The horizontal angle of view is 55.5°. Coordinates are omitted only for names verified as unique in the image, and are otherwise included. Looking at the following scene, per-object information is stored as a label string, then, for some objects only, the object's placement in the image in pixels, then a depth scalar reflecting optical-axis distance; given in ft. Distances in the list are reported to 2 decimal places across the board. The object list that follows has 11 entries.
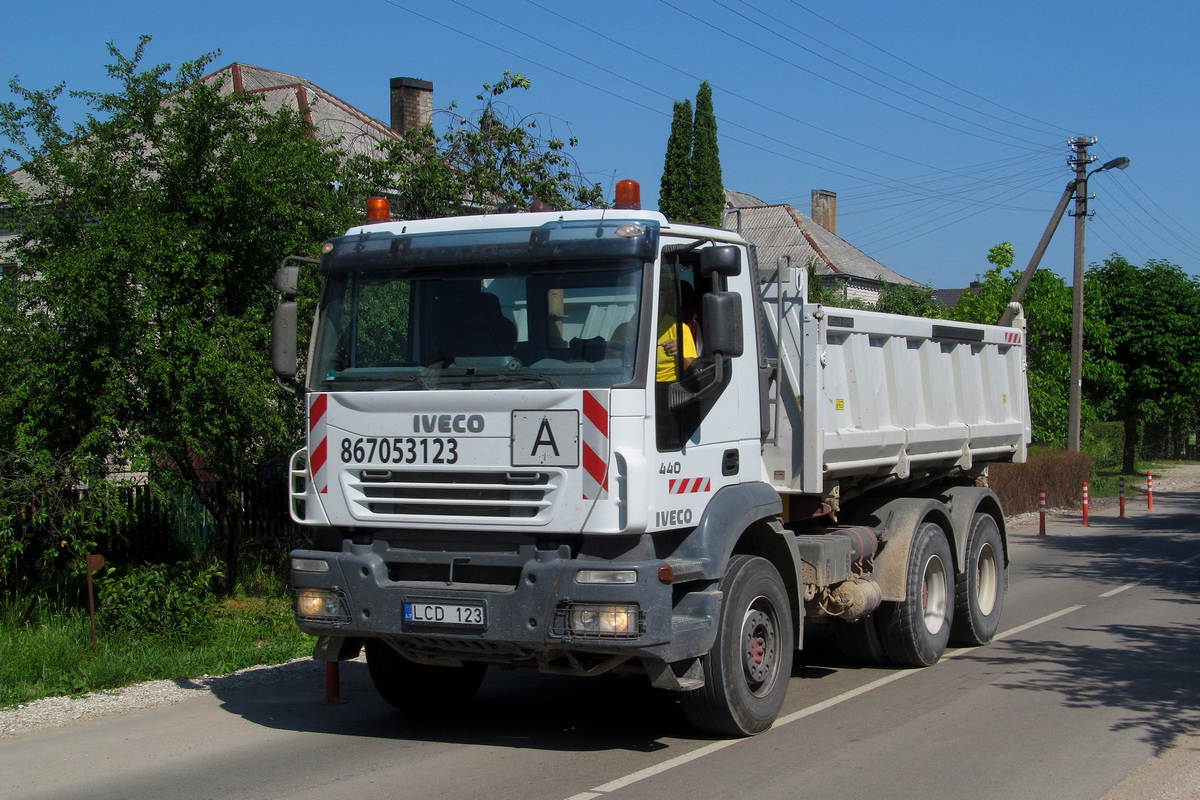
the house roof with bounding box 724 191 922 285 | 171.63
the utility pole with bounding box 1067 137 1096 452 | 93.76
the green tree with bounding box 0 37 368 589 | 34.96
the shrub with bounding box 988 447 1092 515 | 80.85
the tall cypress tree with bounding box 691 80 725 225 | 115.14
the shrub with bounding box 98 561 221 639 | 33.30
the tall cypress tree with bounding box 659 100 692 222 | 116.06
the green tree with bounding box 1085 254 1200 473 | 126.31
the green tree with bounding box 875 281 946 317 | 140.60
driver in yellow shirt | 19.86
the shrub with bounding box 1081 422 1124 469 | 125.49
